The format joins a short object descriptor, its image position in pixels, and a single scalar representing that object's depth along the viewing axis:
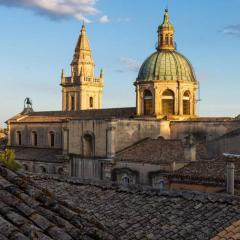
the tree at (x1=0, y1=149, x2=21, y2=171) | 37.72
